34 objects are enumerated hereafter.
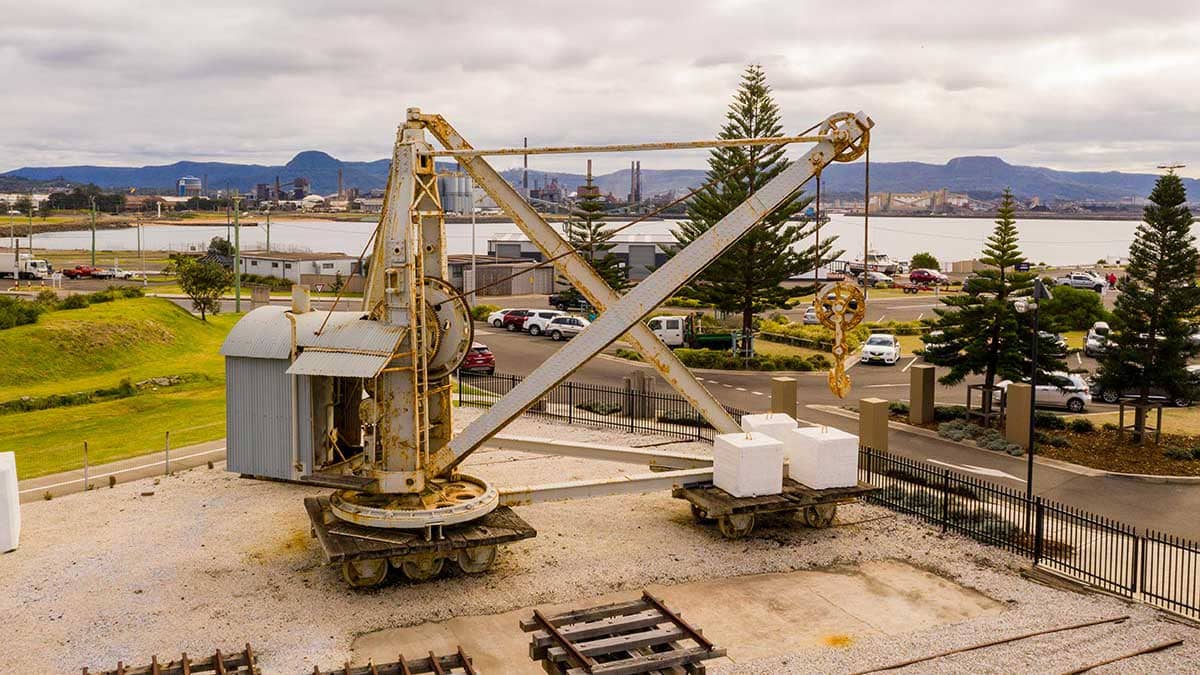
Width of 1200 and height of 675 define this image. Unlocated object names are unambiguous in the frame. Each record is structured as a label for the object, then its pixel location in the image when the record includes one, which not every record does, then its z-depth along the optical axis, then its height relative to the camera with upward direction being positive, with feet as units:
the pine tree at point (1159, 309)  89.51 -3.36
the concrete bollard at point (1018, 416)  89.61 -13.11
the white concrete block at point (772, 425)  64.39 -10.15
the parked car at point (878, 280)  248.93 -2.88
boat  300.81 +1.11
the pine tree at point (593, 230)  166.40 +6.04
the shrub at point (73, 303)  134.00 -5.79
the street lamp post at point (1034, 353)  61.17 -5.31
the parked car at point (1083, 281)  222.89 -2.30
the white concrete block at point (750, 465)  59.77 -11.83
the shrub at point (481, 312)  182.85 -8.70
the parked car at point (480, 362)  124.98 -12.19
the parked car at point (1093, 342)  130.11 -9.67
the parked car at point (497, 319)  171.63 -9.24
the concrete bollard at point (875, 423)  83.46 -12.90
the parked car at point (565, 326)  158.51 -9.67
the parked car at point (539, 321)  164.55 -9.19
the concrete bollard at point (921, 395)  100.01 -12.52
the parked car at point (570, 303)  187.93 -7.07
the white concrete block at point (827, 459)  61.36 -11.72
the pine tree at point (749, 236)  144.25 +4.51
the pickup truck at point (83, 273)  247.70 -3.17
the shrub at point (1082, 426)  96.02 -14.87
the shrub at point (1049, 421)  96.78 -14.53
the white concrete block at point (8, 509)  56.85 -14.16
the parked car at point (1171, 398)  89.45 -11.34
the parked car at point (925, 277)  244.63 -1.98
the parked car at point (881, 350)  136.15 -11.07
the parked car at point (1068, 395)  105.60 -13.12
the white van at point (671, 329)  152.45 -9.51
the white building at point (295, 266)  248.52 -0.95
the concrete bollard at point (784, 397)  91.50 -11.75
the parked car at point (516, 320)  168.66 -9.31
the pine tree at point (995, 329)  97.96 -5.85
